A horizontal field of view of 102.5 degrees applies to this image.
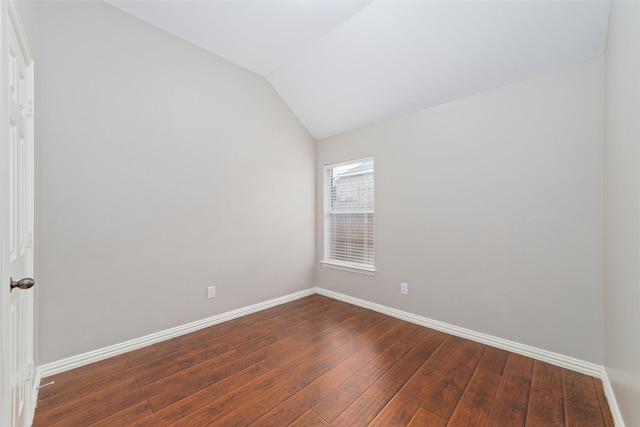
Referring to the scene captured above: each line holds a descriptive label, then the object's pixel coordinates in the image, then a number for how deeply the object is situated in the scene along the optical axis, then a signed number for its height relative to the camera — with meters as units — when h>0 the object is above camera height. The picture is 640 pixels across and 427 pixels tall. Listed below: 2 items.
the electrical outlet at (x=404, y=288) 2.95 -0.87
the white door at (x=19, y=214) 0.93 +0.01
